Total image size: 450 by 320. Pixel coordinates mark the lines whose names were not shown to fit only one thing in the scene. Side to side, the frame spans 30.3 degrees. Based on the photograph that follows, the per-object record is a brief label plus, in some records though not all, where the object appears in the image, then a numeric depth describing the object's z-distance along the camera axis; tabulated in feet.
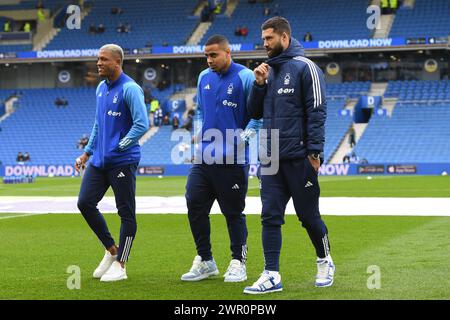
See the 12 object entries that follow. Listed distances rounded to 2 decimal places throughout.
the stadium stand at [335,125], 152.02
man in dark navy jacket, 24.13
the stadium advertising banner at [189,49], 169.17
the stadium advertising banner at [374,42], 160.04
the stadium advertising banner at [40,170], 152.15
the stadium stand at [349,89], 167.43
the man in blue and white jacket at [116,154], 27.63
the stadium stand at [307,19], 170.30
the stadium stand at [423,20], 163.16
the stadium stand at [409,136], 145.48
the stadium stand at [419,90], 161.48
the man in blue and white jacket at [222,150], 27.12
